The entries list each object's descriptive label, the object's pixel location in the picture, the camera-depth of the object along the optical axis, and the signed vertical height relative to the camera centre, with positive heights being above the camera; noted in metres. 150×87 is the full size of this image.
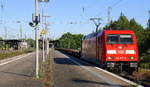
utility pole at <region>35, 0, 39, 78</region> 19.96 +1.66
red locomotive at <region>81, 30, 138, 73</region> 26.16 -0.12
